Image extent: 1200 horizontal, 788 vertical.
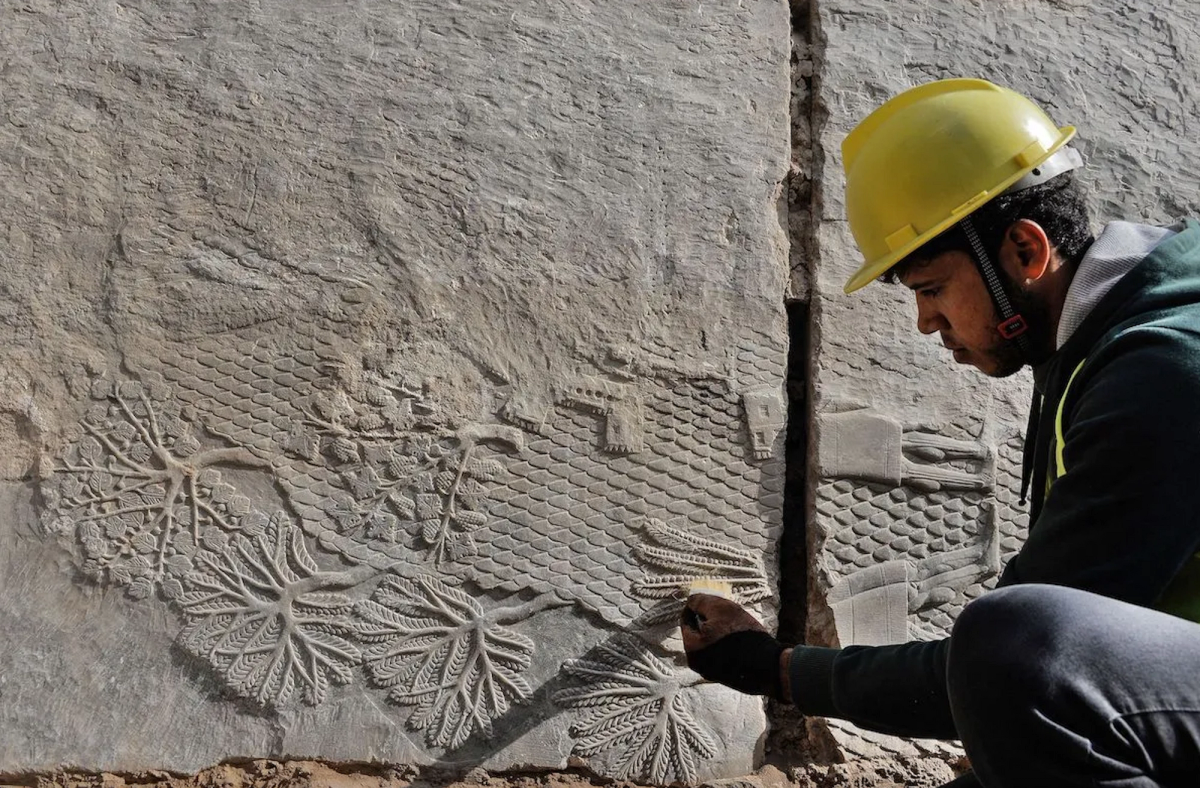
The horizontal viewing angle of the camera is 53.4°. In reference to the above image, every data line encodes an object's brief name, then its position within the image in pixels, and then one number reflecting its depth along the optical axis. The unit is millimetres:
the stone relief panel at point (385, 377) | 2256
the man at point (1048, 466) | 1382
